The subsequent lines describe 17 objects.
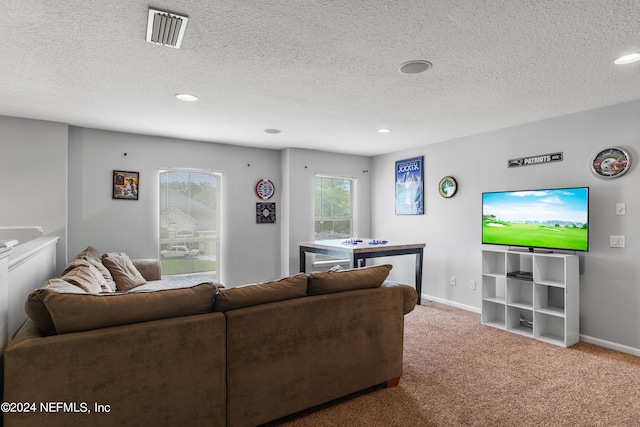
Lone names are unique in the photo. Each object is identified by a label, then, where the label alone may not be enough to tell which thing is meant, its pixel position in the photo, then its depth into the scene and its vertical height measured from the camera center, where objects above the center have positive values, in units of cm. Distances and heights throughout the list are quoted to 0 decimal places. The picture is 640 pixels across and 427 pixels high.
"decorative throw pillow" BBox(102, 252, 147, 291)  375 -61
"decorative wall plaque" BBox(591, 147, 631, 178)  339 +50
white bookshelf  357 -88
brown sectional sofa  161 -72
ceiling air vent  194 +107
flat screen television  354 -4
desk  448 -47
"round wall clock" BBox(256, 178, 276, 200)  566 +42
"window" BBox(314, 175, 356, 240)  612 +13
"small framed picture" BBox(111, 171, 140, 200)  461 +39
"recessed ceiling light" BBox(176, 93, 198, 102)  320 +107
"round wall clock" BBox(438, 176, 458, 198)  501 +40
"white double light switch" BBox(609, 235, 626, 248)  342 -26
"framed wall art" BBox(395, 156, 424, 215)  552 +46
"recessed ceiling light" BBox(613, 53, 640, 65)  239 +106
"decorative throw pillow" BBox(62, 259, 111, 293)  254 -48
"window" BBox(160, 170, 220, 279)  502 -10
